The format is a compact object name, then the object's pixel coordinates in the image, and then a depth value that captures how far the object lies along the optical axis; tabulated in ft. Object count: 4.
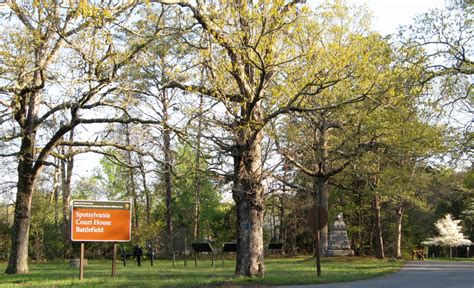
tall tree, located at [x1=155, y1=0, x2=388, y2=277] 53.32
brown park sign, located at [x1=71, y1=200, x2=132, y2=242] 61.93
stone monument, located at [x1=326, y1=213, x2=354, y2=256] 129.81
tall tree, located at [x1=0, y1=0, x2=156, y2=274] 54.75
